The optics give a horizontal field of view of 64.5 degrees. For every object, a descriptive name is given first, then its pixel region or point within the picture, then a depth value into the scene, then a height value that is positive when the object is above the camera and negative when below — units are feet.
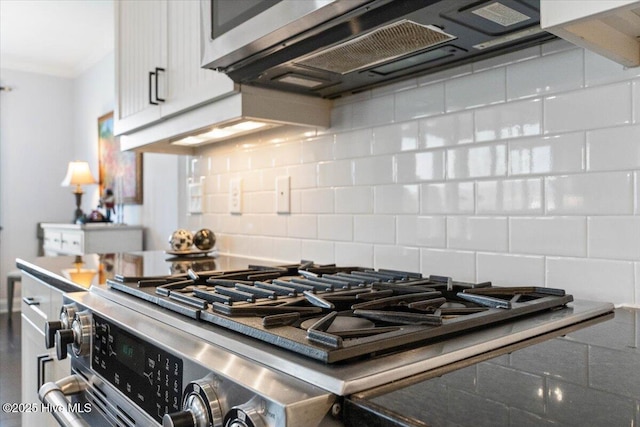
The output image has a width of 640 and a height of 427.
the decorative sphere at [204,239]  6.72 -0.32
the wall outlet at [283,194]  5.84 +0.24
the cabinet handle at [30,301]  5.73 -0.99
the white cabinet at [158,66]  5.19 +1.77
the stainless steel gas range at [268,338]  1.83 -0.56
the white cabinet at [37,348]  4.72 -1.36
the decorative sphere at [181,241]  6.77 -0.34
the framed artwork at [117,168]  11.75 +1.22
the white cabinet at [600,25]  2.11 +0.88
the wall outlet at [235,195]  6.71 +0.27
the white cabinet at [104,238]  10.57 -0.48
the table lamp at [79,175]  14.05 +1.13
